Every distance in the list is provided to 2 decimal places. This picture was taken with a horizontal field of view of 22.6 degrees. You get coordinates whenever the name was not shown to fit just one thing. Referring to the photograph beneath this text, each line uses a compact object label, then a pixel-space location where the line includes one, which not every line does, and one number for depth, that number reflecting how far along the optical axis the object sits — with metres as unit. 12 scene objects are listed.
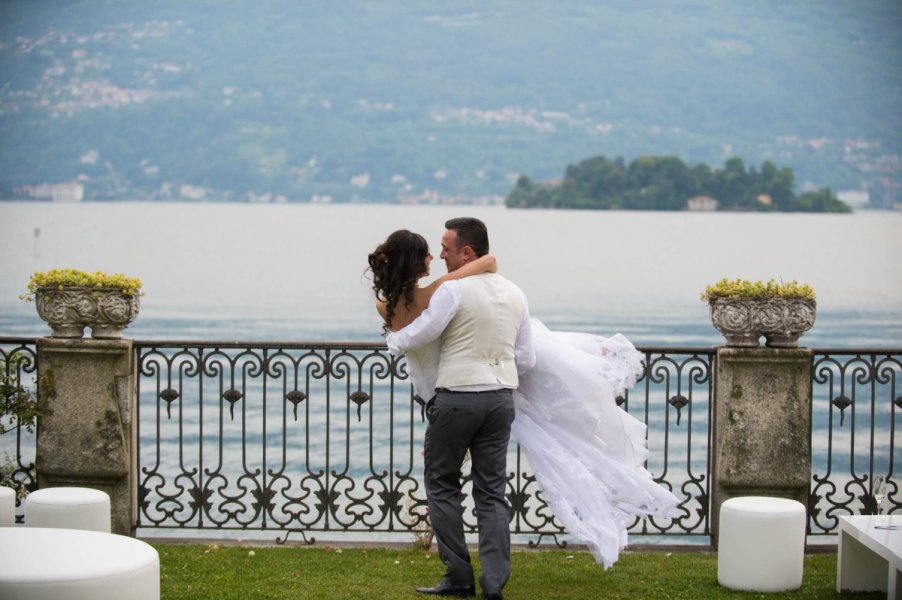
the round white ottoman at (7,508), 11.95
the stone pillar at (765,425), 14.33
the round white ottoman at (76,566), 8.74
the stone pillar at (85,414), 14.51
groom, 11.24
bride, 12.06
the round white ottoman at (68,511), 12.25
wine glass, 12.32
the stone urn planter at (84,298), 14.37
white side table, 11.69
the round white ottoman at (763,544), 12.12
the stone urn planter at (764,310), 14.14
